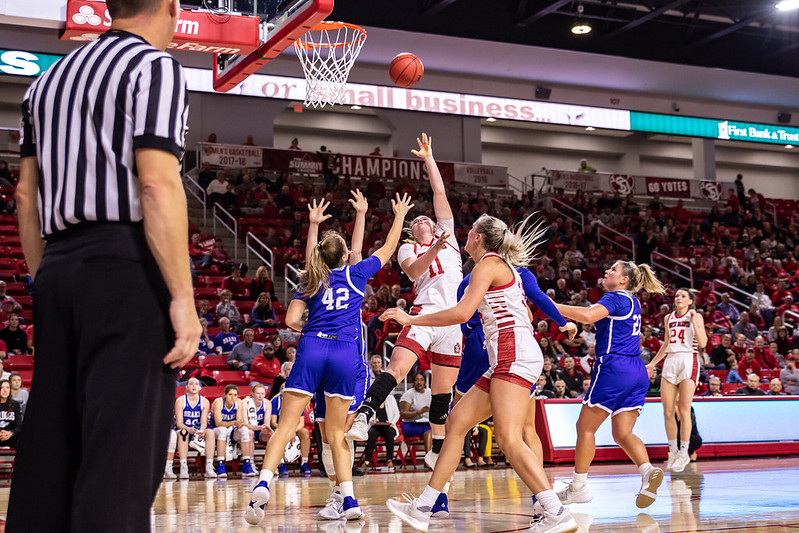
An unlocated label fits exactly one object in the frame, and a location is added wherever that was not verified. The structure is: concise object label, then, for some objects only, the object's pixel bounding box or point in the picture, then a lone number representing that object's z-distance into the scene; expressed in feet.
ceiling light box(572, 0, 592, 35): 79.15
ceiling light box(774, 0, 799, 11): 72.49
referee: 7.29
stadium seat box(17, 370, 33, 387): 40.55
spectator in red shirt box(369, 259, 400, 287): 60.39
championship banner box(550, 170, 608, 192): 91.76
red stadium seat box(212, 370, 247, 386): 45.47
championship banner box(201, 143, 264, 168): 75.61
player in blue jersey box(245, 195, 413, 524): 20.39
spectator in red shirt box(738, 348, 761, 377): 55.47
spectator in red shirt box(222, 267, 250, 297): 56.44
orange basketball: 33.40
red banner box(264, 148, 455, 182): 79.56
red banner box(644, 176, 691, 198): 95.45
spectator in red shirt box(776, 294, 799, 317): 66.54
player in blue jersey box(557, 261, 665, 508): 23.84
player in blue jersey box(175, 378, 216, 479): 39.47
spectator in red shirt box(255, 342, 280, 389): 45.55
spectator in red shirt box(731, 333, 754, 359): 58.23
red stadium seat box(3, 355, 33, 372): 42.27
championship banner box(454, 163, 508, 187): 86.12
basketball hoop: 37.06
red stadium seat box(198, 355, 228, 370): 46.62
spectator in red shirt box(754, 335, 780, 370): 57.52
